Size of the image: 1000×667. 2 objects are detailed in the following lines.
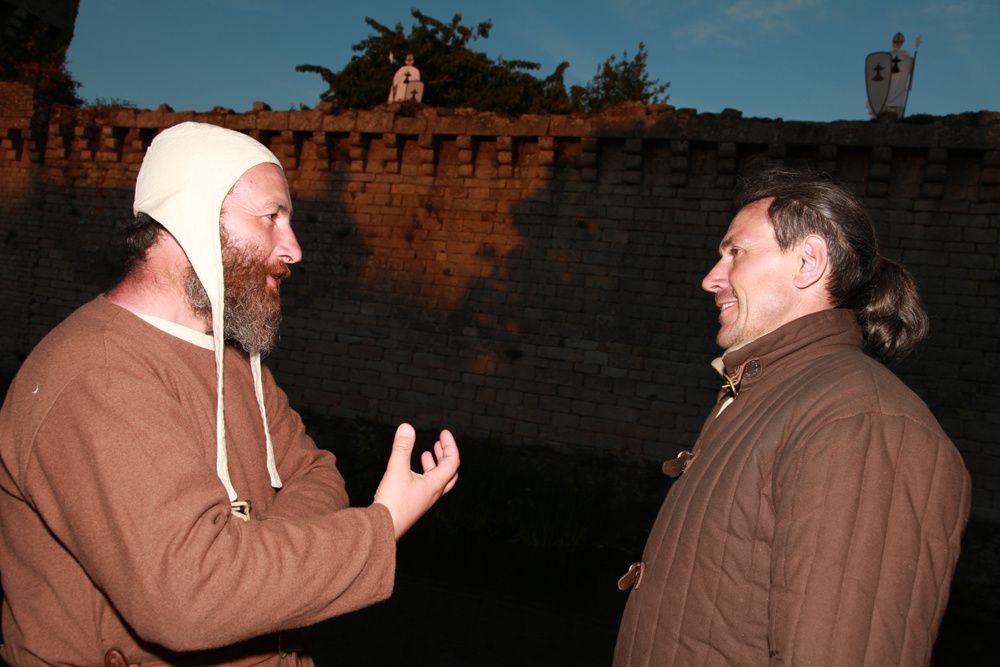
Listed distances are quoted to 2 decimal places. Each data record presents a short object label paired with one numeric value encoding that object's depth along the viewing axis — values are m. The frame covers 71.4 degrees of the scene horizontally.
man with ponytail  1.29
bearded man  1.16
